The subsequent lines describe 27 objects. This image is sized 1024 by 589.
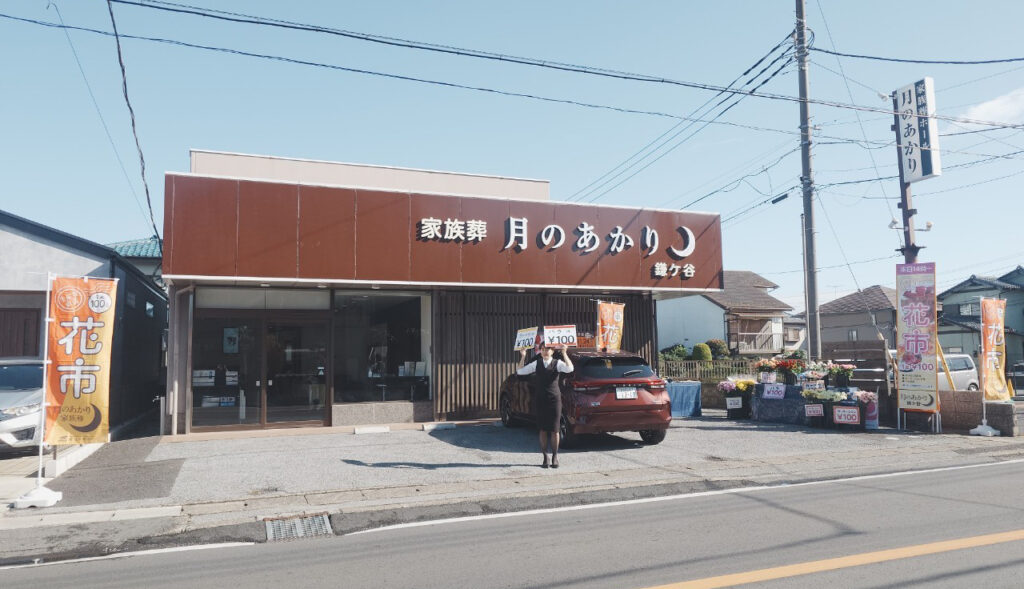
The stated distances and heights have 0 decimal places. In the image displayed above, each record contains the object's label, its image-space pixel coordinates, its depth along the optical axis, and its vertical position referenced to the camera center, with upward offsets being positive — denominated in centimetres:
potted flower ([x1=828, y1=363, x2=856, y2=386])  1577 -80
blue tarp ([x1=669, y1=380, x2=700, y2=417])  1655 -134
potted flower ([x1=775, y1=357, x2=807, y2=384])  1639 -67
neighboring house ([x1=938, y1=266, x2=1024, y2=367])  3850 +164
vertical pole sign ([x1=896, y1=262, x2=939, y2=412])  1388 +5
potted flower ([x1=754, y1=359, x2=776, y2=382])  1650 -71
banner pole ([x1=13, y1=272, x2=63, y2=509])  770 -168
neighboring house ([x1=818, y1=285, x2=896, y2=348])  4281 +161
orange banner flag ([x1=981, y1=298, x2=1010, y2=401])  1380 -26
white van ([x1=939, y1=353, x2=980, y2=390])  2133 -103
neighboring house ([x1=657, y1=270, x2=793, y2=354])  4431 +131
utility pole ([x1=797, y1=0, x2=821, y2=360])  1888 +328
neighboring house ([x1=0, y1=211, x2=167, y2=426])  1358 +117
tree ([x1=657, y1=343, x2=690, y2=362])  3581 -59
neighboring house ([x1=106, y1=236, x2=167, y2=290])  2802 +408
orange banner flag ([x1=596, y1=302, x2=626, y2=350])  1496 +39
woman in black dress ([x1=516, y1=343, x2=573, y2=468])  997 -80
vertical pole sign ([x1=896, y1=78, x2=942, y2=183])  1697 +512
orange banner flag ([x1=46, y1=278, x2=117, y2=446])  865 -20
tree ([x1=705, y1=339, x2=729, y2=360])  3734 -46
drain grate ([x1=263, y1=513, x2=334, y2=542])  680 -184
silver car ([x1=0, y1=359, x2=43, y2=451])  1127 -88
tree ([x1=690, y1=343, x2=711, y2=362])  3554 -58
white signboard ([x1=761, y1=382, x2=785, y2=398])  1562 -115
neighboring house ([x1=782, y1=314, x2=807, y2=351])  5116 +57
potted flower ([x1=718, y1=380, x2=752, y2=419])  1638 -134
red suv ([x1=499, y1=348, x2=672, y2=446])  1112 -88
